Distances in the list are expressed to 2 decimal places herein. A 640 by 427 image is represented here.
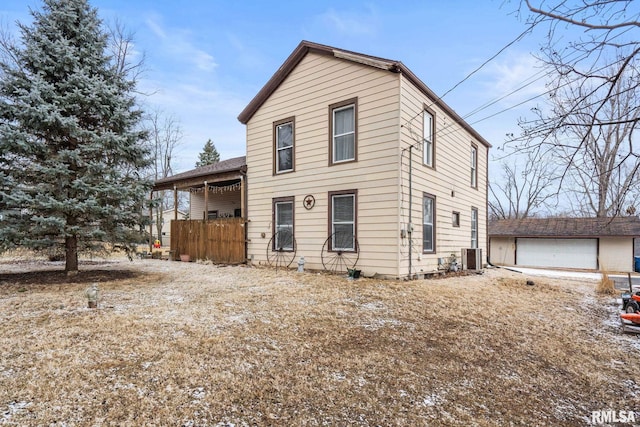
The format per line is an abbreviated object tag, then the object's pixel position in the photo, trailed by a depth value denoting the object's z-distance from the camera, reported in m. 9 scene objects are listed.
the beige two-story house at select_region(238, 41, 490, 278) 8.12
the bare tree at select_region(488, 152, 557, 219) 29.10
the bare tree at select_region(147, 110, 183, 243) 26.22
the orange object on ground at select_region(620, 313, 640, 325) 4.55
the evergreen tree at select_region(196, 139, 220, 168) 37.84
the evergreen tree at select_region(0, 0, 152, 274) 6.74
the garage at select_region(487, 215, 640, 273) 16.67
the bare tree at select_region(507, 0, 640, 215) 2.85
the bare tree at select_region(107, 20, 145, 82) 16.20
